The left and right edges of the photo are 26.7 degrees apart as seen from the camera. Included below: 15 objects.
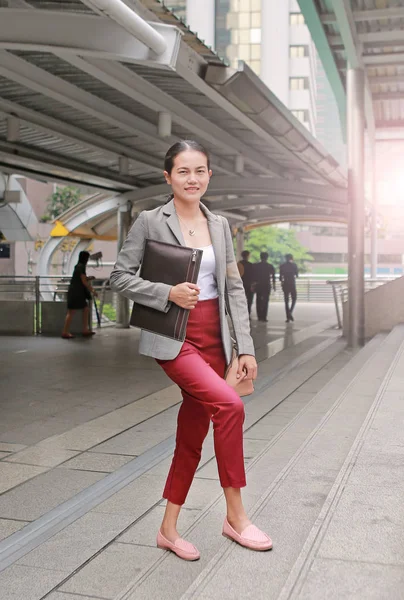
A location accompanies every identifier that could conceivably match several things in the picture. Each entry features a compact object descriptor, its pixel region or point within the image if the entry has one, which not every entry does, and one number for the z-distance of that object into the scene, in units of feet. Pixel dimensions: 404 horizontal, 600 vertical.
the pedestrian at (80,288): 52.39
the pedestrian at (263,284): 69.70
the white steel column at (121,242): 61.96
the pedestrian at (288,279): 72.13
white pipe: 20.77
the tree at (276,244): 255.50
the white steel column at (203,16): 358.23
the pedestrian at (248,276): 69.72
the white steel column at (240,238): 100.39
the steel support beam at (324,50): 44.21
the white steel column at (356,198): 49.37
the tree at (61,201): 194.70
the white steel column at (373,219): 82.23
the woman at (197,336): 11.19
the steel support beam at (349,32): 41.34
